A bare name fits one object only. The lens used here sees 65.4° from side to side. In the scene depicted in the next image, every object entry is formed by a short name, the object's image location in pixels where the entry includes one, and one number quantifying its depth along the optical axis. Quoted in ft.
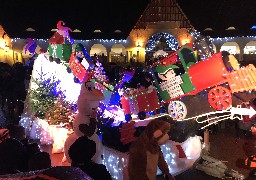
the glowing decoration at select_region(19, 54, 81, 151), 17.14
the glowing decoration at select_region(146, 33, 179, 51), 52.11
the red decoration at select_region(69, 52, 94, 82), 14.54
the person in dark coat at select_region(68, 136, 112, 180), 7.37
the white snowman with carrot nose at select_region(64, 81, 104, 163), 11.74
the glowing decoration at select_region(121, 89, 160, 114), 13.85
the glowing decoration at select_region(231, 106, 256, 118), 11.24
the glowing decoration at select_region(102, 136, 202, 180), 12.36
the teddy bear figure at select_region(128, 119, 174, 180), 9.02
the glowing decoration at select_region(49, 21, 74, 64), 16.81
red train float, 10.68
